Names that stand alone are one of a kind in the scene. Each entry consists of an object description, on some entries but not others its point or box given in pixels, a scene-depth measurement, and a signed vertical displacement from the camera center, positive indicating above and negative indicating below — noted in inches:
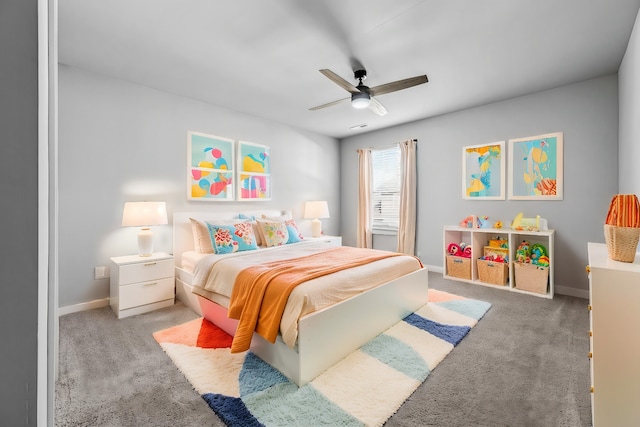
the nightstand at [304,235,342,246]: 170.3 -16.9
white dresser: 47.4 -22.9
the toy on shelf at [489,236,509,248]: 147.6 -16.0
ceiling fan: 91.4 +44.1
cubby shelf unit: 128.8 -14.9
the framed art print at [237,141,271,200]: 160.9 +24.6
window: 198.8 +17.5
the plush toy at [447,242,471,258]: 157.0 -21.0
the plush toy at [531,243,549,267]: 130.0 -20.1
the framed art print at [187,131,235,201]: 141.5 +24.0
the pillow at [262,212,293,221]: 154.3 -3.0
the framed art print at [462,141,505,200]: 150.3 +23.0
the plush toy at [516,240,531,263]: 135.9 -19.8
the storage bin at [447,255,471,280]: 153.5 -30.3
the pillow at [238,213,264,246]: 144.9 -10.4
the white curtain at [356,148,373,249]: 209.6 +10.3
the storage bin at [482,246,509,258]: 144.2 -20.4
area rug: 58.4 -41.3
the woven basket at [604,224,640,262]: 53.1 -5.6
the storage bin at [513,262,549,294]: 129.0 -30.5
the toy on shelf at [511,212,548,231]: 134.7 -5.1
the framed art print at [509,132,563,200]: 133.8 +22.8
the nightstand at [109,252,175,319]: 107.6 -28.7
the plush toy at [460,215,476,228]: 154.2 -5.1
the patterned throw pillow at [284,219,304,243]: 151.3 -10.7
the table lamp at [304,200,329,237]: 189.9 -0.3
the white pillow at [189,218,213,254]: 125.5 -11.1
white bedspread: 69.5 -20.8
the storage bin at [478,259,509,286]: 140.9 -30.5
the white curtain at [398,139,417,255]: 183.5 +10.1
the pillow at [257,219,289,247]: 140.2 -10.3
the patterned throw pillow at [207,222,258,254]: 121.3 -11.5
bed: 68.5 -30.9
